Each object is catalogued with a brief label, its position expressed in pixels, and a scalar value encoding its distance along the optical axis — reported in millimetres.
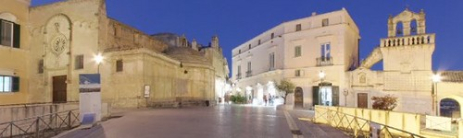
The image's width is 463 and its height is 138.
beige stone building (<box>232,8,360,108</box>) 34750
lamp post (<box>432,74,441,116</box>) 30431
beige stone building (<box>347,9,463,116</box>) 30797
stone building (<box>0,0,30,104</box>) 20047
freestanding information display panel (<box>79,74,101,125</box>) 14184
